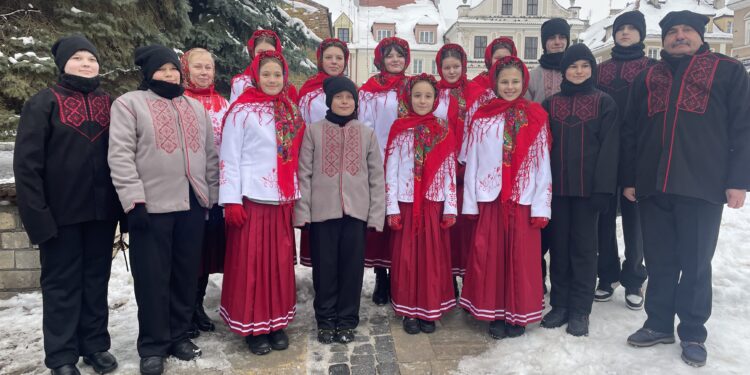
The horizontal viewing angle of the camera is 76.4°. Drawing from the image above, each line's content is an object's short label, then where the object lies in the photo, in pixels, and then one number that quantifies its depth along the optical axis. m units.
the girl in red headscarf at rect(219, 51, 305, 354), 3.35
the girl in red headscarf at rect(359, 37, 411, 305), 4.32
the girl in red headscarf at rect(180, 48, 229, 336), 3.84
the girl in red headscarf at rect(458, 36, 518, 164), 4.21
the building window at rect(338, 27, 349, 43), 35.28
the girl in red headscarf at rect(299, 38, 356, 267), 4.23
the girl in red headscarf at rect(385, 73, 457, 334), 3.75
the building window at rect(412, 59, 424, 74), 36.47
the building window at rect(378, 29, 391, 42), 37.03
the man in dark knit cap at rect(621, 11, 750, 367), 3.19
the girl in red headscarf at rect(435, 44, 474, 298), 4.17
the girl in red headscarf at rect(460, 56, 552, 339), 3.63
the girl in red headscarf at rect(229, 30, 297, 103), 4.14
